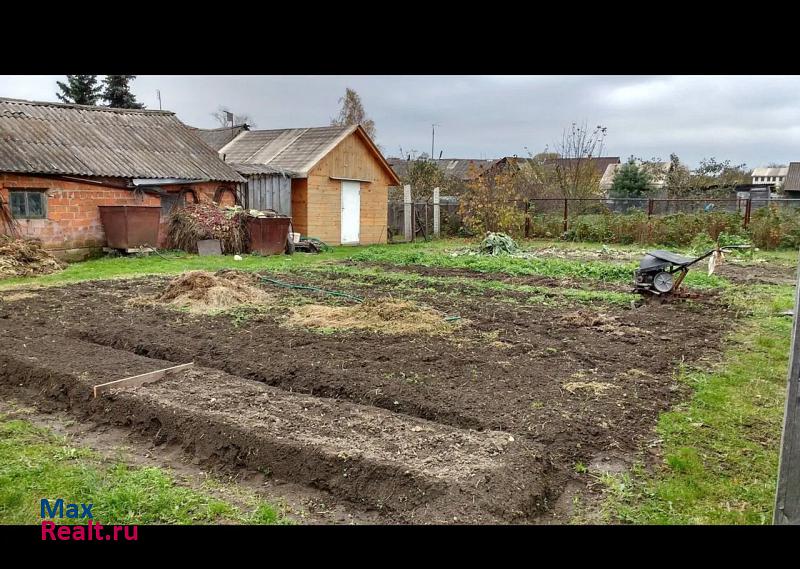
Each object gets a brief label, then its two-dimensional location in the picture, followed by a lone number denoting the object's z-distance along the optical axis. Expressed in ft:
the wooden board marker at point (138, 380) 16.72
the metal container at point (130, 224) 51.67
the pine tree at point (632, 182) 115.03
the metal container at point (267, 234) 56.75
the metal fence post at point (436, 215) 78.04
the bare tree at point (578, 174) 85.92
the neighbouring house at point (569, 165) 86.69
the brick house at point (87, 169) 48.44
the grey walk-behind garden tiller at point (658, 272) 32.22
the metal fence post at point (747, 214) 62.66
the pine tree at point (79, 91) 119.65
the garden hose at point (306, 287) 32.66
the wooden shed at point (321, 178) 65.67
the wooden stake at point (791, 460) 8.45
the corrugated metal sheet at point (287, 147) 67.56
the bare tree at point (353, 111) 143.95
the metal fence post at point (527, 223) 74.49
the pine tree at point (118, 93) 121.90
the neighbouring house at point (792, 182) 144.25
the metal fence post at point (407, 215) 76.79
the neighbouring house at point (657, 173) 114.62
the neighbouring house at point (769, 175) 249.14
